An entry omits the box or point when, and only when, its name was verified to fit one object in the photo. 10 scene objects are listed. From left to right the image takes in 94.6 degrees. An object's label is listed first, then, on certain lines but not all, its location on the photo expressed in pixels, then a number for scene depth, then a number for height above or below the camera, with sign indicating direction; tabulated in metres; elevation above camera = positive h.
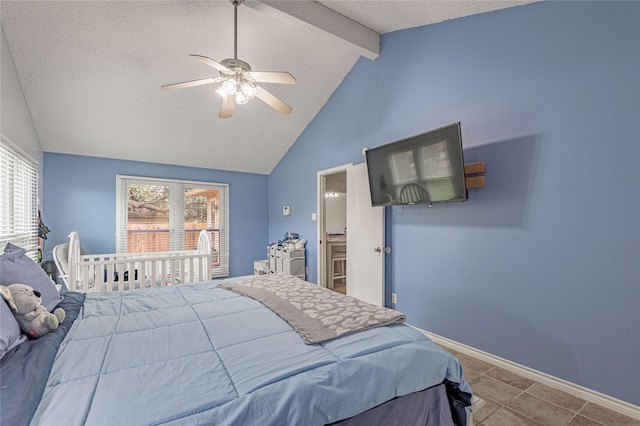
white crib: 3.05 -0.55
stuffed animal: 1.34 -0.42
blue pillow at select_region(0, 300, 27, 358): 1.18 -0.46
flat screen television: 2.47 +0.45
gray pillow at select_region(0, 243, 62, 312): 1.55 -0.29
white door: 3.42 -0.29
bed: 0.92 -0.57
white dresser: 4.69 -0.68
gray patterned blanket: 1.48 -0.54
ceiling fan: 2.16 +1.09
